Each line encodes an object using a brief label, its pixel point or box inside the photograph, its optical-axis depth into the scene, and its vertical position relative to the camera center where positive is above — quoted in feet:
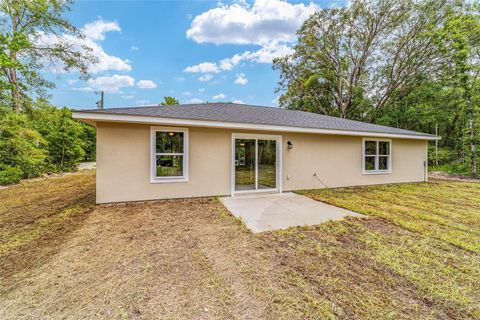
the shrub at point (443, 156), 48.37 +1.11
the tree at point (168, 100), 77.36 +22.27
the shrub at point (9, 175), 28.86 -2.33
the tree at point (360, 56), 52.85 +31.00
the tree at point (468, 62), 37.93 +18.90
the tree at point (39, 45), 36.14 +22.68
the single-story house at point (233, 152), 18.76 +0.92
